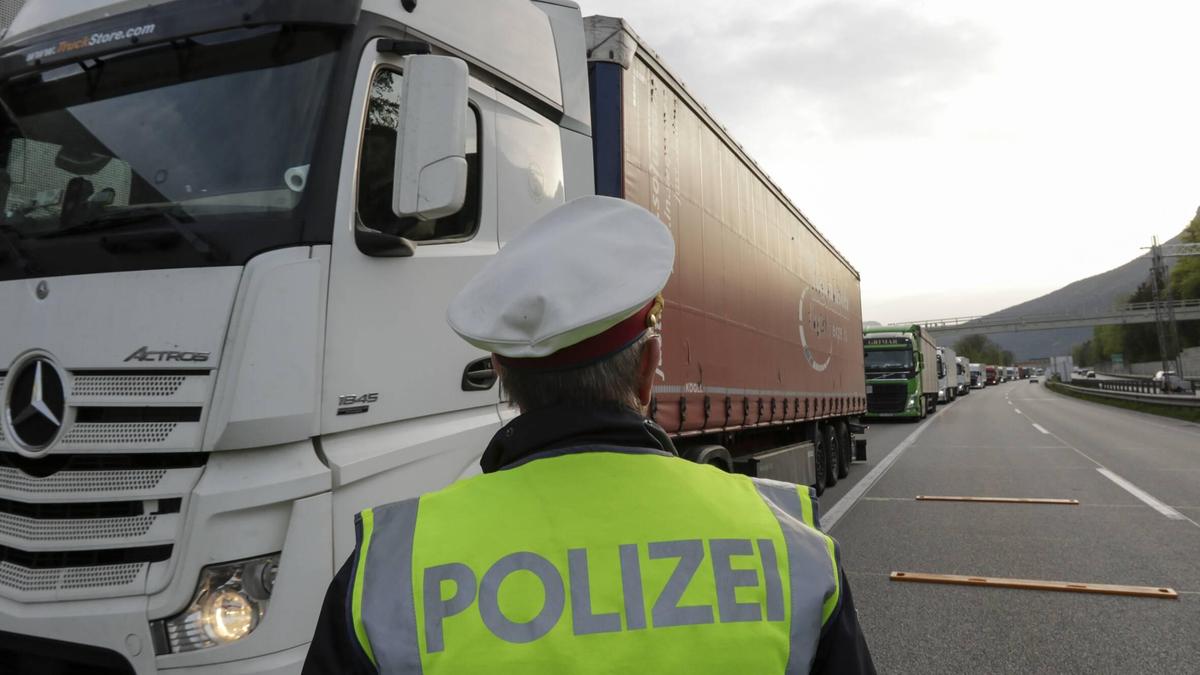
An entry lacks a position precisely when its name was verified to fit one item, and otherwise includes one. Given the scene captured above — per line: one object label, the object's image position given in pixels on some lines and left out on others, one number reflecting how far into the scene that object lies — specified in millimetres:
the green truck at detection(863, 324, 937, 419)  26734
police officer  1115
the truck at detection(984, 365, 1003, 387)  102688
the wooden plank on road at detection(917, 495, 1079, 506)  9395
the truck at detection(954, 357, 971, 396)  60281
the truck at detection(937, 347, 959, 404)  41688
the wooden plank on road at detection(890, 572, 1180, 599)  5523
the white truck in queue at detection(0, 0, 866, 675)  2295
